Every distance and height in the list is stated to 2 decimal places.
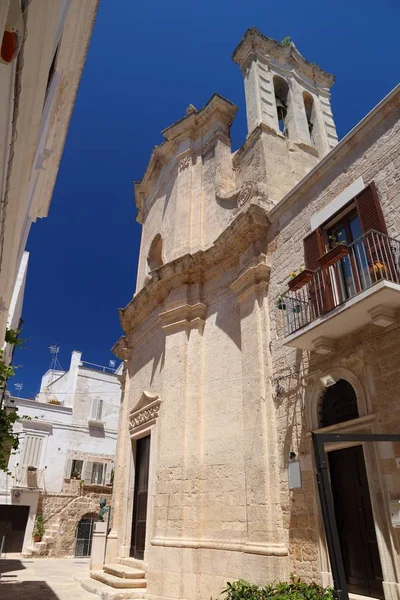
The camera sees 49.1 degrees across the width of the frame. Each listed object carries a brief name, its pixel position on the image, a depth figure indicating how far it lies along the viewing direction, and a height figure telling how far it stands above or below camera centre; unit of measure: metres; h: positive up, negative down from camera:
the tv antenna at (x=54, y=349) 32.34 +11.63
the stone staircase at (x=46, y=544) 19.67 -0.71
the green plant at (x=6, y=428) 5.79 +1.18
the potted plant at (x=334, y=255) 6.36 +3.60
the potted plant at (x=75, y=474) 23.03 +2.46
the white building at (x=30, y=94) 2.84 +3.25
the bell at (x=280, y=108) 13.40 +11.50
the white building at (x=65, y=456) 21.02 +3.34
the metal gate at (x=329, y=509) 2.95 +0.12
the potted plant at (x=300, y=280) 6.92 +3.52
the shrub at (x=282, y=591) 5.54 -0.77
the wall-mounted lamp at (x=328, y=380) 6.50 +1.96
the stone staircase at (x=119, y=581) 8.31 -1.02
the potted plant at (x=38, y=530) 20.31 -0.15
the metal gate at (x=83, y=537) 21.22 -0.46
